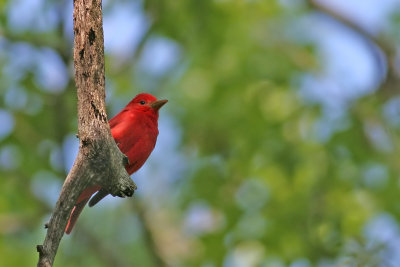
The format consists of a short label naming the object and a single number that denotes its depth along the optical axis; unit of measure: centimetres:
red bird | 820
